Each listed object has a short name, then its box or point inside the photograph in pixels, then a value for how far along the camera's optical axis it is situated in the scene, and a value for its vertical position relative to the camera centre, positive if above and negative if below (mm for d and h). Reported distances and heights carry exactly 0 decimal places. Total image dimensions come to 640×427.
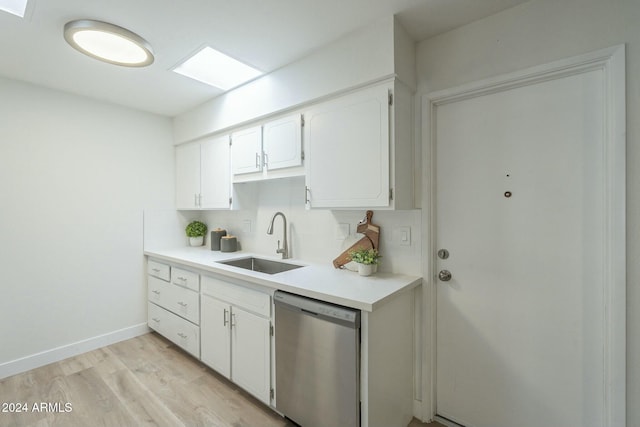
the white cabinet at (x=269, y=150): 2131 +503
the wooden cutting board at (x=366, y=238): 1990 -182
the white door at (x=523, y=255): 1396 -238
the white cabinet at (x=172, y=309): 2451 -901
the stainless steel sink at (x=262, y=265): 2459 -468
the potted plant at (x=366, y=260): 1883 -319
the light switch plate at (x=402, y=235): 1896 -159
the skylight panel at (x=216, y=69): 2182 +1150
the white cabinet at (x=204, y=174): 2770 +403
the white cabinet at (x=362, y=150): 1671 +385
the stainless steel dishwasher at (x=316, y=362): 1428 -809
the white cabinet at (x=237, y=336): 1867 -874
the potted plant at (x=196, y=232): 3391 -223
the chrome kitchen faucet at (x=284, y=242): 2514 -260
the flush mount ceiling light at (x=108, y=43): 1645 +1066
